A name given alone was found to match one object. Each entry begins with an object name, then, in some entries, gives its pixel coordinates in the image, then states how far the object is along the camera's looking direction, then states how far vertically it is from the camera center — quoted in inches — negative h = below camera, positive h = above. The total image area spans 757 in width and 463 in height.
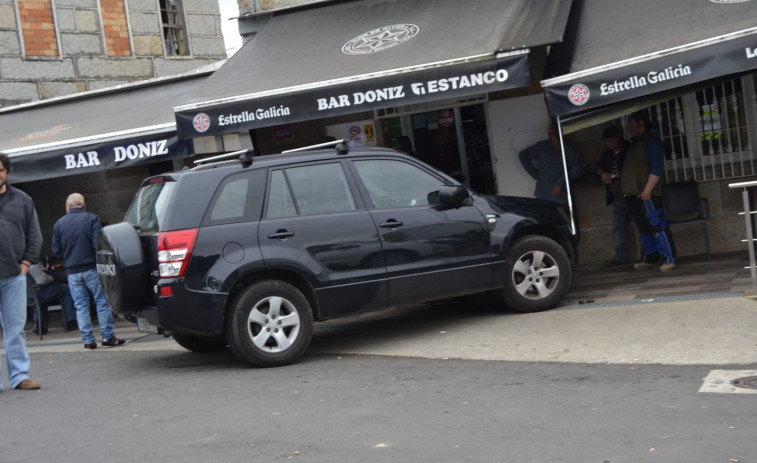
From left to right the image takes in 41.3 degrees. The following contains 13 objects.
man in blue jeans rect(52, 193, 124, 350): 426.3 -12.3
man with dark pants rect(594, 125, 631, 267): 470.3 -8.4
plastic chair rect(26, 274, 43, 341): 488.7 -24.8
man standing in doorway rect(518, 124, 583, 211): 483.2 +4.4
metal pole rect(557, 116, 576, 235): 392.8 -6.0
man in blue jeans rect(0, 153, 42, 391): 316.8 -6.2
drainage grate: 250.8 -58.9
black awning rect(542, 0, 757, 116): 364.8 +39.6
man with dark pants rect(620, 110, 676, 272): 446.3 -11.9
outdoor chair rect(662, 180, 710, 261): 460.1 -20.9
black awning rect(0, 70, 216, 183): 480.7 +55.2
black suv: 321.7 -13.6
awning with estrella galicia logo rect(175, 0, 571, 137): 411.5 +60.3
